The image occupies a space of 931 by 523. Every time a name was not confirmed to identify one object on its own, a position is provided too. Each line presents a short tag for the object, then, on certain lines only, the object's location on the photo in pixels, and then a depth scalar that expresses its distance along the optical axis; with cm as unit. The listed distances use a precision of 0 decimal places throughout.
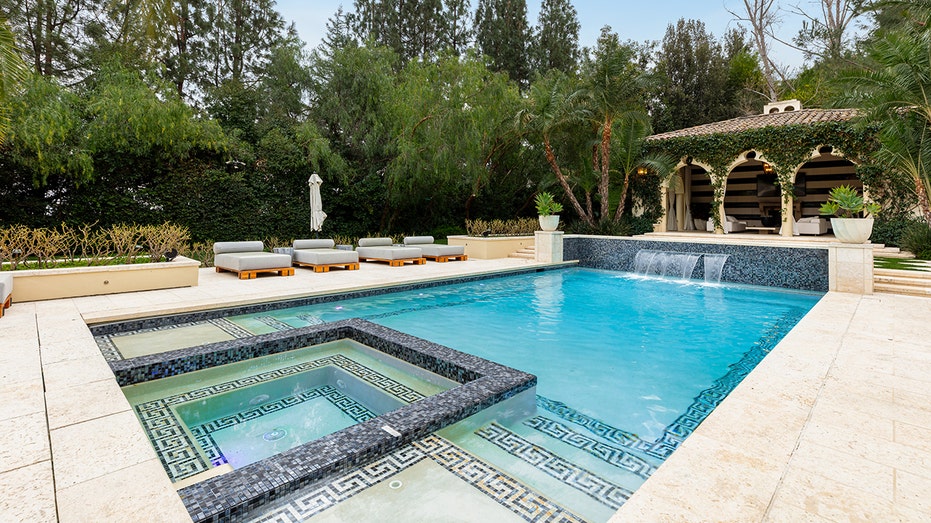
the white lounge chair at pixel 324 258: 1066
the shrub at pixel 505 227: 1486
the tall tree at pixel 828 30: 2180
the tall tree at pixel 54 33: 1356
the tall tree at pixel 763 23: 2434
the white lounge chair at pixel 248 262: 943
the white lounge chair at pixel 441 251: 1273
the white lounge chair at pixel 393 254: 1188
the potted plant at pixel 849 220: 749
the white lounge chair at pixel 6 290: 571
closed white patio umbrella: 1312
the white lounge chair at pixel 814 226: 1473
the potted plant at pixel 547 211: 1242
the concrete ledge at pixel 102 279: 692
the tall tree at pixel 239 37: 1894
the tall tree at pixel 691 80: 2394
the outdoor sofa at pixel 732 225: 1608
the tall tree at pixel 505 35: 2433
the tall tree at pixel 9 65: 539
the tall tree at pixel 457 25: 2352
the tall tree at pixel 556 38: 2458
